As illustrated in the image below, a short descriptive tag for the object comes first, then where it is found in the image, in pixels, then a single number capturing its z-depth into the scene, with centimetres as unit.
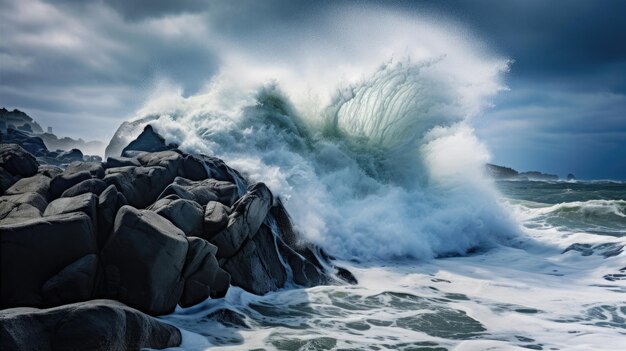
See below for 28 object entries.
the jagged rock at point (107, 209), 704
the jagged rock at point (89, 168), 970
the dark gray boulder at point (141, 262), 646
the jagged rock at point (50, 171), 988
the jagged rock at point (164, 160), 1102
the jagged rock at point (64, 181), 895
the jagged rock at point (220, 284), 768
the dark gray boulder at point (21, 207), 735
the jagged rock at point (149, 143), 1585
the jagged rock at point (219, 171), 1183
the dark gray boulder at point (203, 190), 918
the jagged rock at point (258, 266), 842
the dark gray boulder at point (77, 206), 711
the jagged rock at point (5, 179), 907
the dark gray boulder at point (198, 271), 719
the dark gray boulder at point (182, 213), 800
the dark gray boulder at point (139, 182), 916
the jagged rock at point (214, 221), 844
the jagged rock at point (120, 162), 1066
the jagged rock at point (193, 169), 1139
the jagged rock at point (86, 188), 846
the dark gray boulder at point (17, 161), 977
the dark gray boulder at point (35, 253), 588
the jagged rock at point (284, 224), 1060
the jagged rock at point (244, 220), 841
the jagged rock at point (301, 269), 943
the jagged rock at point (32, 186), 870
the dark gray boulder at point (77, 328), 427
